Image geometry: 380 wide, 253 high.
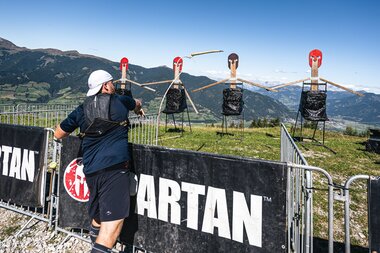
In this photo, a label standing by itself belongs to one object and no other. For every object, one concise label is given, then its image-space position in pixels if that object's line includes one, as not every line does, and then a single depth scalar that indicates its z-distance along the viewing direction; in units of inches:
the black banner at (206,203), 114.7
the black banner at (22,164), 191.3
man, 126.3
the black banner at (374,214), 102.2
